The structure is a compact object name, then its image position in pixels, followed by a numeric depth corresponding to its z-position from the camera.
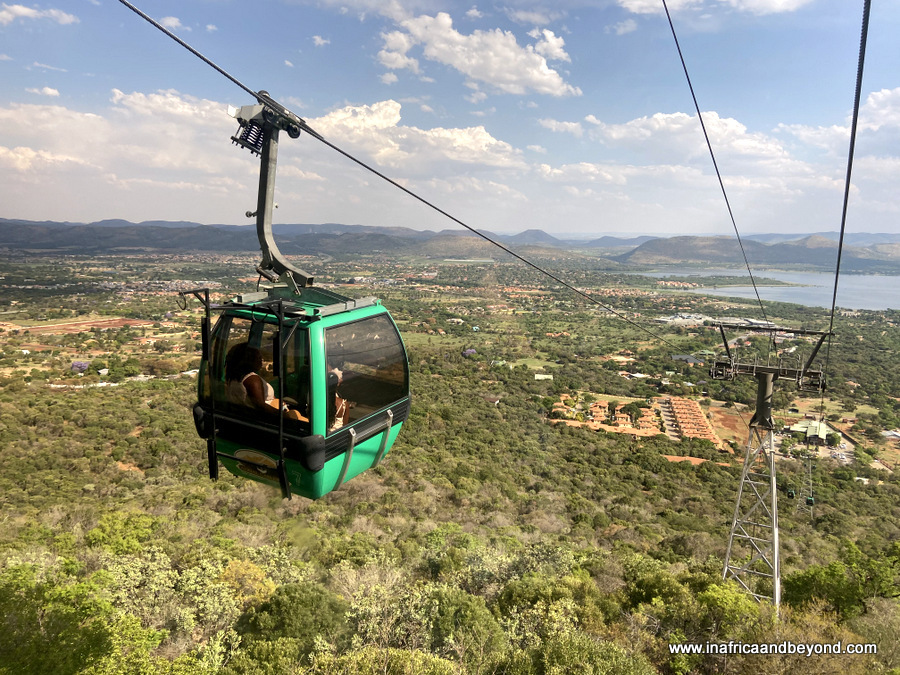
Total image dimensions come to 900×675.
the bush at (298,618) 11.37
